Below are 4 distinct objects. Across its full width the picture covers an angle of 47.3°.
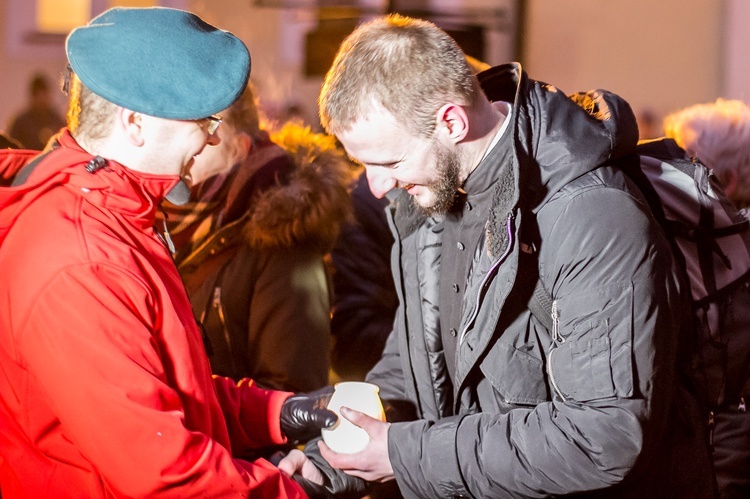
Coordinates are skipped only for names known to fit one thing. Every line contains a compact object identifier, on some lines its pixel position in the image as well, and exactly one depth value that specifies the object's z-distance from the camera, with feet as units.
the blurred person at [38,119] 27.58
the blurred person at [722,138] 10.99
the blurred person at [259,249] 8.60
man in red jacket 5.22
